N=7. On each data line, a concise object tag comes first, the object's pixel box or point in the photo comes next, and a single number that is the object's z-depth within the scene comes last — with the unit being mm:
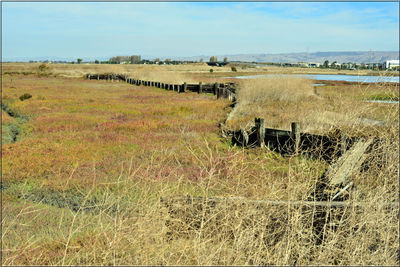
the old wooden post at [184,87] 33675
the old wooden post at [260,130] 11383
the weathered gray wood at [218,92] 28350
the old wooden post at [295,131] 10123
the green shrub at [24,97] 27844
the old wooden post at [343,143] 7195
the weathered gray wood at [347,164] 5691
